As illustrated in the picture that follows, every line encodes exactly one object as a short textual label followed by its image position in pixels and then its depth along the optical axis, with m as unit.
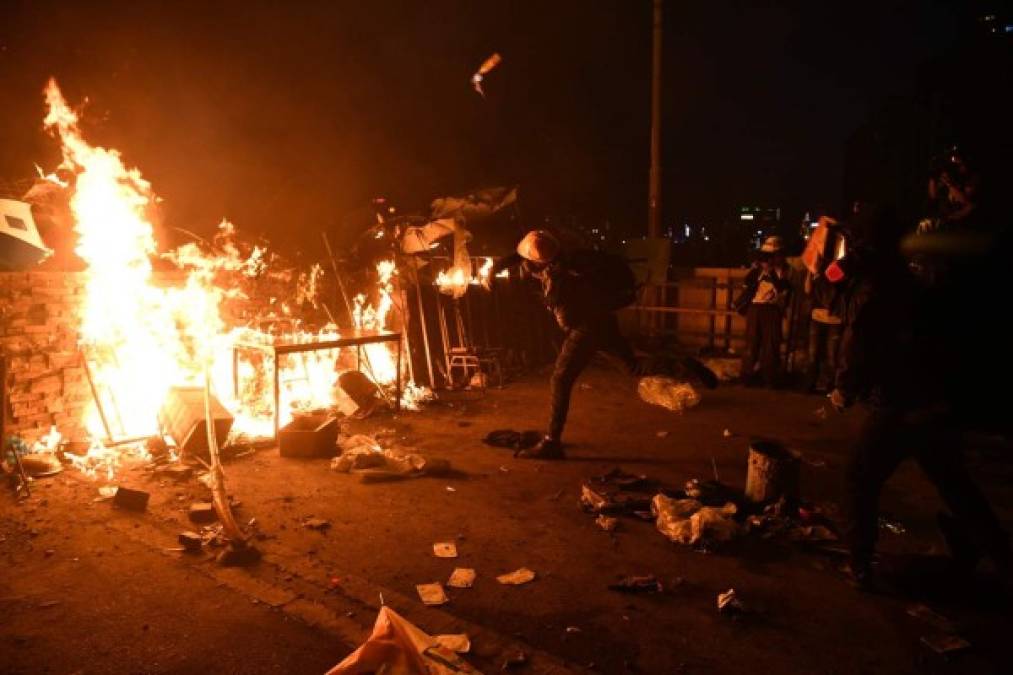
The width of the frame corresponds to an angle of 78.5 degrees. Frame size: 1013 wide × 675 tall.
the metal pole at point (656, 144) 14.22
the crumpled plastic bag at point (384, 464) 6.40
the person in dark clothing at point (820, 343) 10.49
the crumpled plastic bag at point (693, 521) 4.84
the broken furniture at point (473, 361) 10.82
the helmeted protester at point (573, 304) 6.94
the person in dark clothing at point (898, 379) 3.90
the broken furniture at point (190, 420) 6.67
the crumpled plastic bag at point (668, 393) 9.43
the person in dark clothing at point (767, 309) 11.09
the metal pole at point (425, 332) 10.89
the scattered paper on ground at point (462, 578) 4.29
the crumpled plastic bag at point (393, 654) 2.81
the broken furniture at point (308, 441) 6.98
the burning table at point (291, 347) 7.43
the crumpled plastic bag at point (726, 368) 11.74
